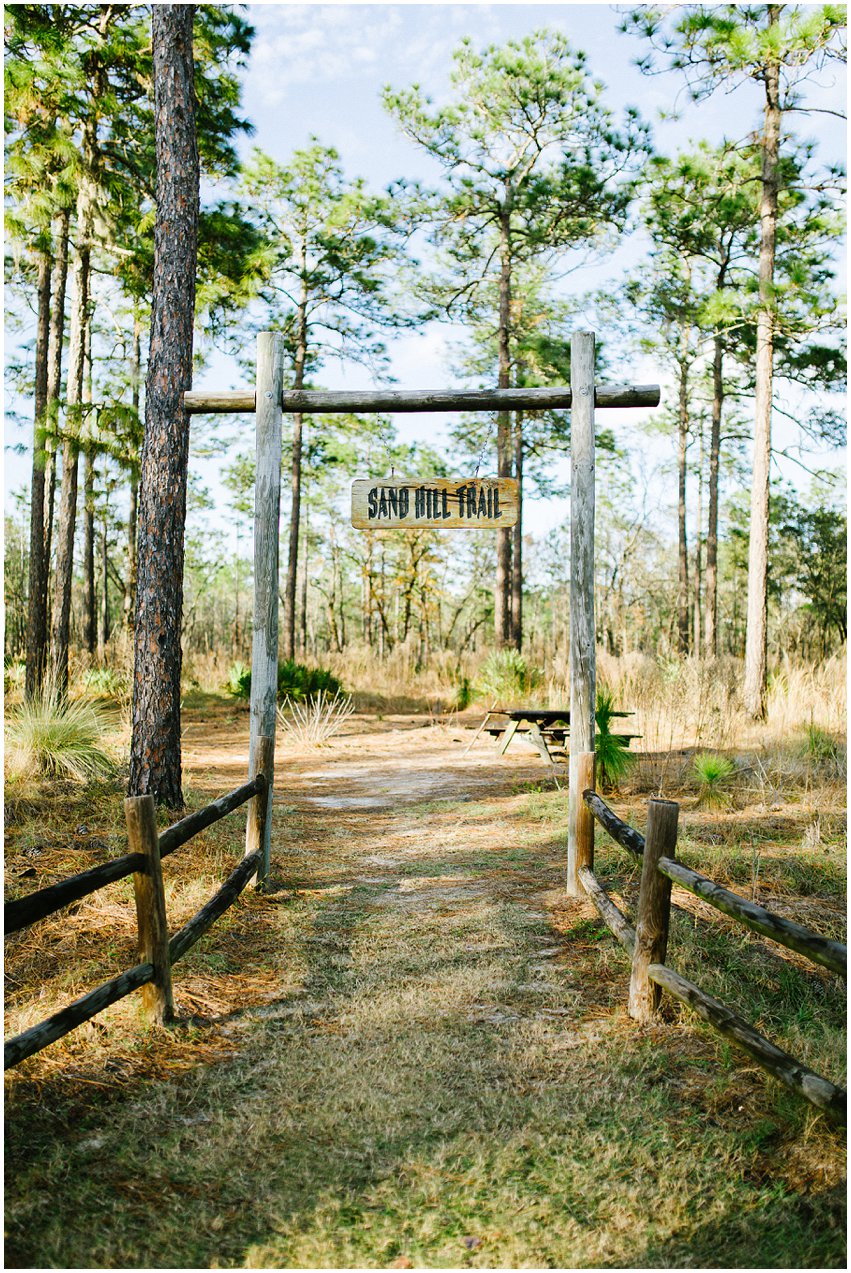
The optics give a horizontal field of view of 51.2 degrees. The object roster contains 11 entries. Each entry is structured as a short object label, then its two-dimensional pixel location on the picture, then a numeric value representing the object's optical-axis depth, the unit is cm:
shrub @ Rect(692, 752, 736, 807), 673
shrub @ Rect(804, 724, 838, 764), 803
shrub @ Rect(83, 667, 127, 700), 1218
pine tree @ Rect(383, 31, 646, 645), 1493
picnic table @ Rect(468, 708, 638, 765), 892
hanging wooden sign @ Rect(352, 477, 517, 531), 483
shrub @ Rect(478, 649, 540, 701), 1422
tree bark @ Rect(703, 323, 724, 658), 1945
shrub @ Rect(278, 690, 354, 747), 1112
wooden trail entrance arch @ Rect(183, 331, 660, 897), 484
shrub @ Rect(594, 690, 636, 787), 686
